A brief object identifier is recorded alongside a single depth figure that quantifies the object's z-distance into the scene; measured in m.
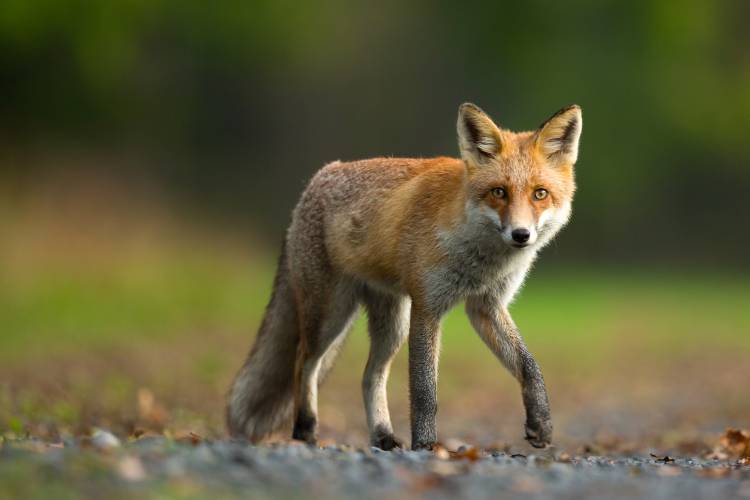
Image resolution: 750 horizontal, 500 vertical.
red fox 12.65
